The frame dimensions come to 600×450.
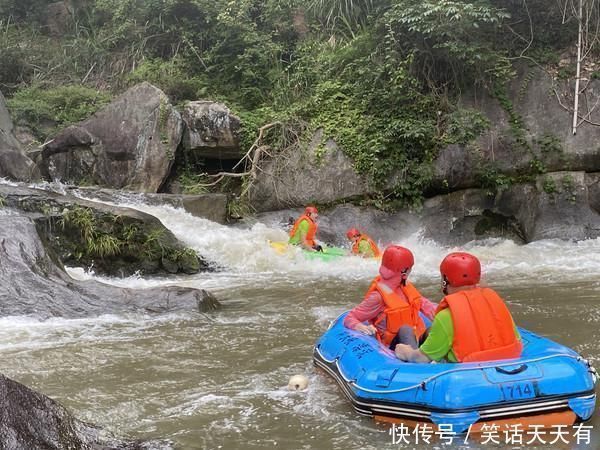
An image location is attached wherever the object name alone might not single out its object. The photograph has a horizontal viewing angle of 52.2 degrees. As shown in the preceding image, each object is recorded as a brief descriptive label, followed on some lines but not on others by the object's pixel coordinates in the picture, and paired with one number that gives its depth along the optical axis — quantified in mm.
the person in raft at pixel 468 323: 3555
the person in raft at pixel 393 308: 4281
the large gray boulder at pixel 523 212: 10820
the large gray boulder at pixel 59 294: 6242
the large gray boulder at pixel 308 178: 11805
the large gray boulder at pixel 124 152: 12250
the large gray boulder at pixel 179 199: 10672
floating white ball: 4145
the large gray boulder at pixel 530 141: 11203
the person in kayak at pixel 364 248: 9359
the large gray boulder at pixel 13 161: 10943
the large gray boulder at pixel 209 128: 12633
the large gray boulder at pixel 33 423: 2475
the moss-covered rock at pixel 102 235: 8672
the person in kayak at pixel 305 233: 9719
